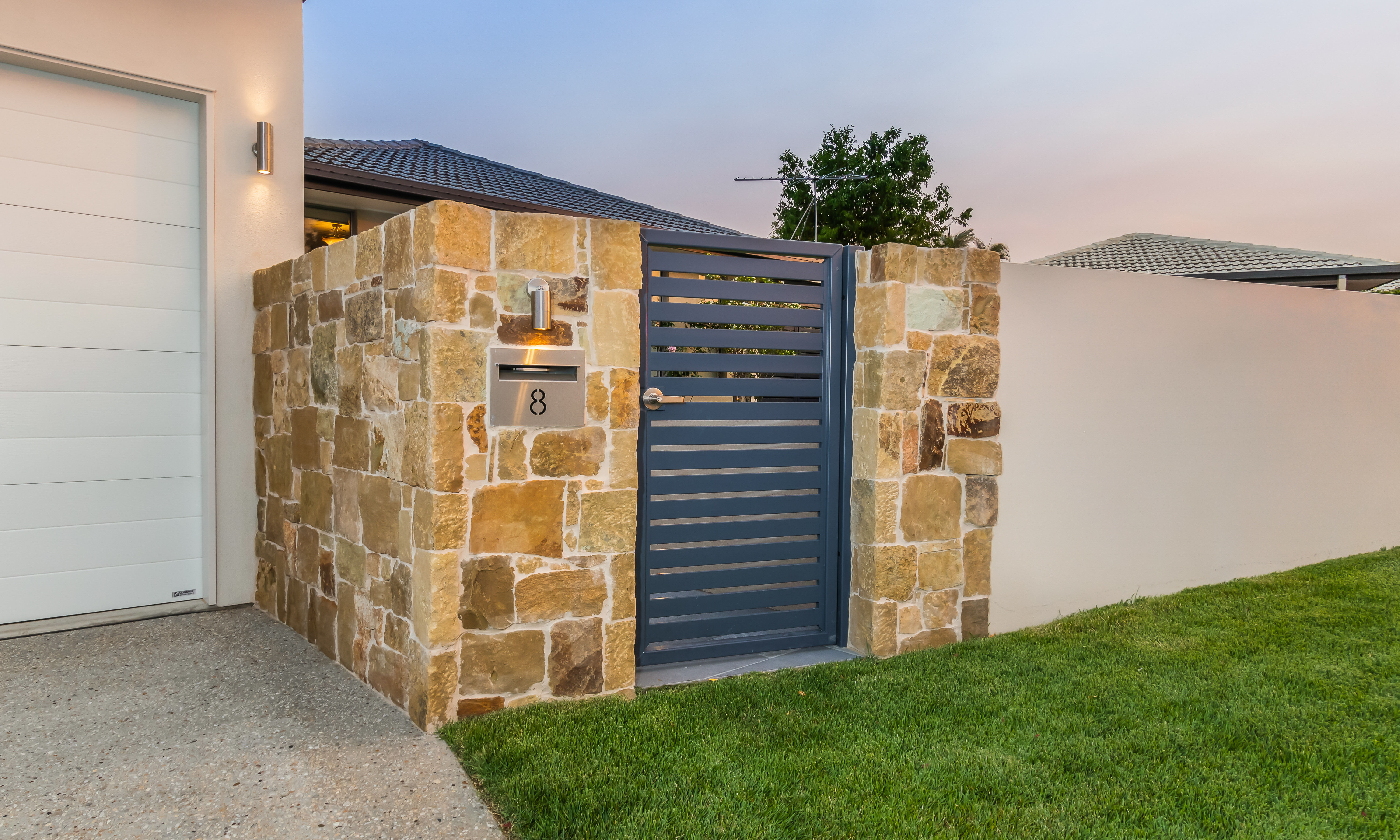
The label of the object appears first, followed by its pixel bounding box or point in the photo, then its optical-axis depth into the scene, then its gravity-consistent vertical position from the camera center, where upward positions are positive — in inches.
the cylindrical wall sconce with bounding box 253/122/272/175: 184.7 +56.0
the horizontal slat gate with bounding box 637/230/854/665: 150.9 -11.0
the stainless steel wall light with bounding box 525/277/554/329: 123.7 +13.7
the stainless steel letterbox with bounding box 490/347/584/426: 123.6 +0.4
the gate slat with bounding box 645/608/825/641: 151.7 -47.0
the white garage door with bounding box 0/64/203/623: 163.8 +7.7
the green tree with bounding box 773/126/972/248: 1176.2 +297.1
